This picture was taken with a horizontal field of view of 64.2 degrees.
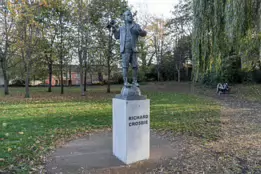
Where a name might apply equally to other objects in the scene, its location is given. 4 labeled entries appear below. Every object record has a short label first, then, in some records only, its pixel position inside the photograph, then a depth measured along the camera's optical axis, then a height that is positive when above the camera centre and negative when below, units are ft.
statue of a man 13.70 +2.58
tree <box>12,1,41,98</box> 47.14 +10.17
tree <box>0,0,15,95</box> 49.77 +11.00
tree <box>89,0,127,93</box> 54.95 +16.83
